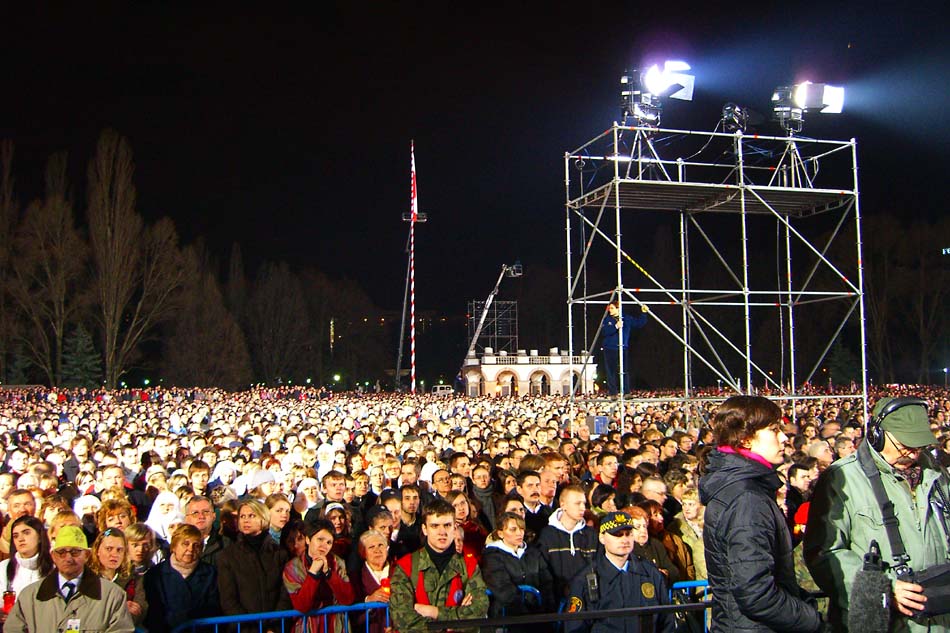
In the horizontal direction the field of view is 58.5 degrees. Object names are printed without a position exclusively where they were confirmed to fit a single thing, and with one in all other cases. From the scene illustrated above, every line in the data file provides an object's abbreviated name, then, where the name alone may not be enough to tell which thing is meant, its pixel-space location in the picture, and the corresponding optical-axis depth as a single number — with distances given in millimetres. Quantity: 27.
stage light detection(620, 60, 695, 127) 14977
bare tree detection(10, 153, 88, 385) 40531
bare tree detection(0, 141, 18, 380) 39719
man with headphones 3326
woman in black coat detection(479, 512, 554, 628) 5359
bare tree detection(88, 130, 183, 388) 39938
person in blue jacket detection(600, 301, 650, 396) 14188
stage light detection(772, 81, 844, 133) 15727
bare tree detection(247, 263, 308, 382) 60344
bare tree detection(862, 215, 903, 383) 47500
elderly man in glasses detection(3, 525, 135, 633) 4445
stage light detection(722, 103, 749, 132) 15562
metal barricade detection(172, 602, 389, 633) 4910
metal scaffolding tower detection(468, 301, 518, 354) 69812
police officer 4949
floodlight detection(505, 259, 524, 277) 69438
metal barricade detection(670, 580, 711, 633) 5151
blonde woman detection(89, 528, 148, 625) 5172
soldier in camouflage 4938
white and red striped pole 34644
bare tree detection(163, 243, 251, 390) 50062
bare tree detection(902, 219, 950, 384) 46781
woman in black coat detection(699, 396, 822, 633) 3230
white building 64500
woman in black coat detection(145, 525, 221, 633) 5145
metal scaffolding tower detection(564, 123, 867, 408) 14680
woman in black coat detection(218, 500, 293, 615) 5461
